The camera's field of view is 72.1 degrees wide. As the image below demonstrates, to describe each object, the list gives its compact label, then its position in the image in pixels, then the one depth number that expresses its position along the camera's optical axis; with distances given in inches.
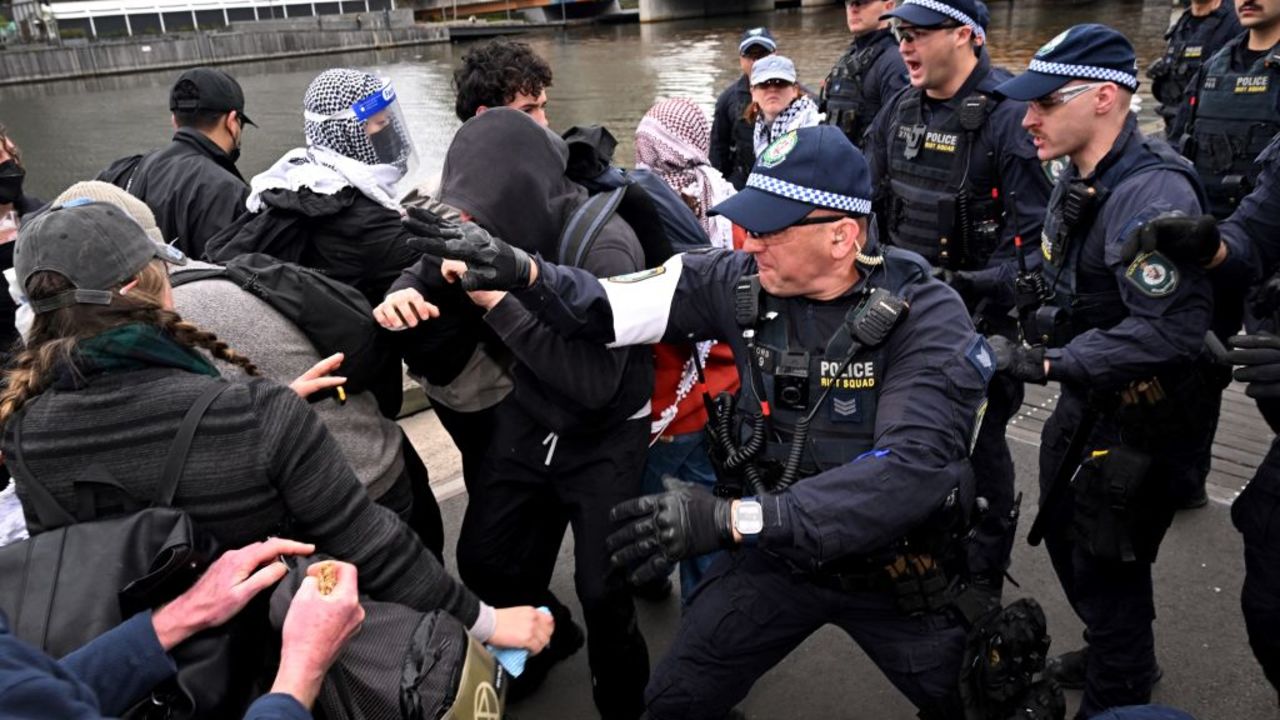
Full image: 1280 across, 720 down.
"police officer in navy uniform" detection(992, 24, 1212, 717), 101.9
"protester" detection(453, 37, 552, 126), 127.0
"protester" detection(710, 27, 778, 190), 268.5
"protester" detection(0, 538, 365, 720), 55.6
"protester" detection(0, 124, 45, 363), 140.3
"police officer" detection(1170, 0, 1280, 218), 186.4
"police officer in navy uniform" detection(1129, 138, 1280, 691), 95.9
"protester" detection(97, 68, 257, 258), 153.9
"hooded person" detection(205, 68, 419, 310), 108.4
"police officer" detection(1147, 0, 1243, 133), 263.3
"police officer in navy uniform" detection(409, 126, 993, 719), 77.4
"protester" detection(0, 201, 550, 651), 64.6
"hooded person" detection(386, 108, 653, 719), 99.5
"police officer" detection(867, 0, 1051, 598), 138.0
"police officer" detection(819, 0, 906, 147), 227.0
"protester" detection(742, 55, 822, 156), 229.9
